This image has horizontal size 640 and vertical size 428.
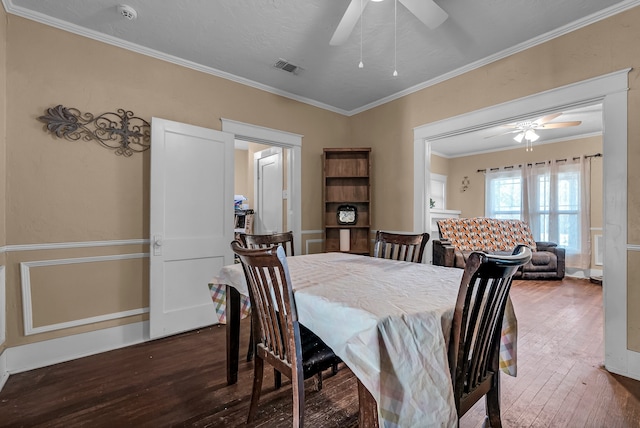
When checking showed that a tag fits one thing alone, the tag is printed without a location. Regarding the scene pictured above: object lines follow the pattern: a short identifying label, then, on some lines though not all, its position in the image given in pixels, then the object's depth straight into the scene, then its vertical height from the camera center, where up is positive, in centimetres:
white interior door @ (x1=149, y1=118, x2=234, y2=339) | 263 -7
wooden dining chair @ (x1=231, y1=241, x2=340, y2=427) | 121 -54
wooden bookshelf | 386 +28
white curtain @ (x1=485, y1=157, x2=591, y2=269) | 531 +20
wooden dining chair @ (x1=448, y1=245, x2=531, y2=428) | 95 -41
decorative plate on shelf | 389 -2
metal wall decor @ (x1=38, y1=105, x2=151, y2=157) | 231 +70
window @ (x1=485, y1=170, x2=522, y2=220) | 627 +40
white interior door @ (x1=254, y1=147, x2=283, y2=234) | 406 +34
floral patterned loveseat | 506 -51
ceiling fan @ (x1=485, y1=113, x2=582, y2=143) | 420 +129
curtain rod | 526 +98
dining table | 90 -42
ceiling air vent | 288 +145
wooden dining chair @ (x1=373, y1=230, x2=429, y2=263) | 226 -26
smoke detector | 214 +146
